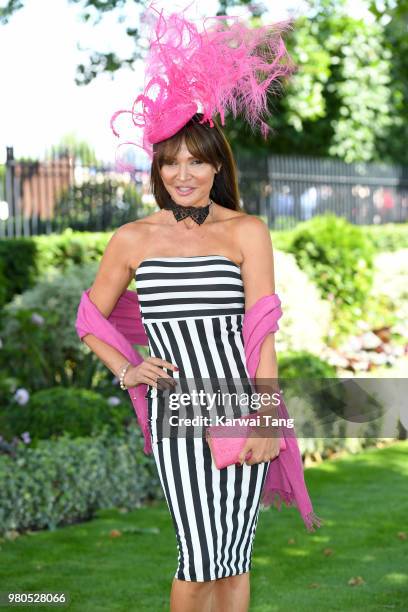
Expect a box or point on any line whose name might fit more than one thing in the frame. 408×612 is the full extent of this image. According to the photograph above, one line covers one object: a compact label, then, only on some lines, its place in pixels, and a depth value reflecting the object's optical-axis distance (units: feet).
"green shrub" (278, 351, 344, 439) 29.14
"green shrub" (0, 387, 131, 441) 24.86
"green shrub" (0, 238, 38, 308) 36.99
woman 11.50
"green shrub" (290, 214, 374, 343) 43.37
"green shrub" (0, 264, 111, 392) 29.40
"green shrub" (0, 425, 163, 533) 22.43
